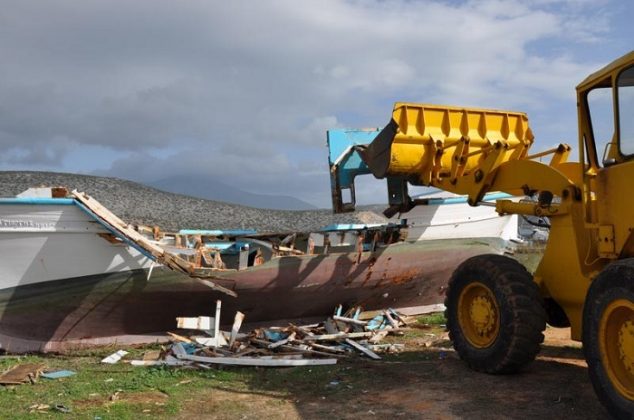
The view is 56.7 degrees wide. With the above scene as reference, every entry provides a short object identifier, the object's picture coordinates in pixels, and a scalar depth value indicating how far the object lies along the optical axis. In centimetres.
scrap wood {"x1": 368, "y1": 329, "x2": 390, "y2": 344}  761
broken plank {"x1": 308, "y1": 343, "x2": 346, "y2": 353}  702
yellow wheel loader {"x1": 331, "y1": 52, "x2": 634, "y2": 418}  417
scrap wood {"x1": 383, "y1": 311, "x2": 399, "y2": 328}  849
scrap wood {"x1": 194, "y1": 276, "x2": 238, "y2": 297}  721
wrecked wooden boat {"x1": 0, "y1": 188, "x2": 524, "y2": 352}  749
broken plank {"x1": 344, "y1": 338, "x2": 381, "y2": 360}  681
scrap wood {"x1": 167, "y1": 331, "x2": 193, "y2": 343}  727
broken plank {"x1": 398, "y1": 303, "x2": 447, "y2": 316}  970
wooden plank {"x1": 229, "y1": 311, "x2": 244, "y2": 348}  721
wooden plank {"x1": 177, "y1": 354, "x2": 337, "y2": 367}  637
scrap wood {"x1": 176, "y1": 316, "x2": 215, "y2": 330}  718
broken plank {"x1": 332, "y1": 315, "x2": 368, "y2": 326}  816
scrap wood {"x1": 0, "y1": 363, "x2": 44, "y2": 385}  603
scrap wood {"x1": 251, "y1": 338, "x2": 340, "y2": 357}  682
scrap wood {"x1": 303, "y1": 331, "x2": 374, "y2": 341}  725
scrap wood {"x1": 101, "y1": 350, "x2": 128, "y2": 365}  691
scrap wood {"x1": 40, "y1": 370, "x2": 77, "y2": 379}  629
